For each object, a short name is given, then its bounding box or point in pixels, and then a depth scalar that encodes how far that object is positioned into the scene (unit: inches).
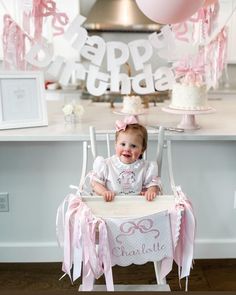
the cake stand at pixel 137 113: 84.6
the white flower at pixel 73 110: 85.0
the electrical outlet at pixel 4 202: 86.7
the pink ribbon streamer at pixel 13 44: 84.7
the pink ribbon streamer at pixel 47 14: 81.6
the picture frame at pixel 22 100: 79.6
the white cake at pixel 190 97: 77.3
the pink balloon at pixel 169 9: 45.0
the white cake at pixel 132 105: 85.1
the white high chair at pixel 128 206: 55.6
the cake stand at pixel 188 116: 77.3
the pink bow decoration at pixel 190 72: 80.4
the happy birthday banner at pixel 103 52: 81.2
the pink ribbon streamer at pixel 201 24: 85.3
